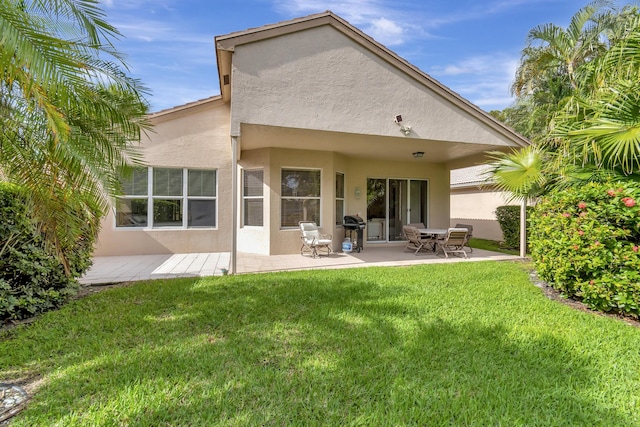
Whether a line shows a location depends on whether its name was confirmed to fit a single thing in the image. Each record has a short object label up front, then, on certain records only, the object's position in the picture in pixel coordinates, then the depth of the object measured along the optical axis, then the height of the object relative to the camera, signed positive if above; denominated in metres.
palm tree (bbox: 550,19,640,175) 4.87 +1.72
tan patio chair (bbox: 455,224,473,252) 10.37 -0.62
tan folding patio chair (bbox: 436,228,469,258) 9.52 -0.95
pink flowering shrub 4.81 -0.58
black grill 11.07 -0.68
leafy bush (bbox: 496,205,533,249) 12.70 -0.54
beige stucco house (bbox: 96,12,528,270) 7.07 +2.12
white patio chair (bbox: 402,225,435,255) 10.48 -0.98
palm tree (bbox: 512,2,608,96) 12.94 +7.63
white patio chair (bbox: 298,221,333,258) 9.74 -0.96
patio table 10.27 -0.79
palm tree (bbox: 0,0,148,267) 2.43 +1.10
